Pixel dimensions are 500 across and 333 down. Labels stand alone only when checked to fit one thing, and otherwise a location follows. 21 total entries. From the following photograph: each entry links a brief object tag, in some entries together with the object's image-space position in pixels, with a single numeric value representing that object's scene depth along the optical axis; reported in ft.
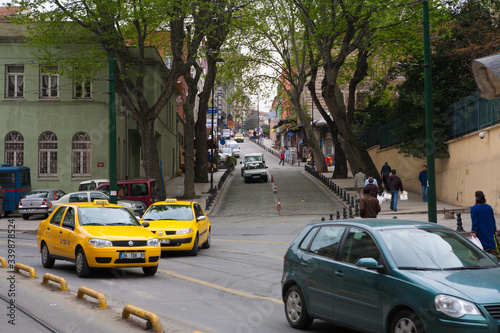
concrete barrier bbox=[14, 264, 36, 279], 41.78
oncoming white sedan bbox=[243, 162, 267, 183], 163.60
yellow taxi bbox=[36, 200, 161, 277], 41.57
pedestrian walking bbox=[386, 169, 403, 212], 88.53
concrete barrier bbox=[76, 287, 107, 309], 31.24
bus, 113.70
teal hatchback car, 19.66
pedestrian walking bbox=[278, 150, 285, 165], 244.61
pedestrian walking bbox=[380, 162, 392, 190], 113.39
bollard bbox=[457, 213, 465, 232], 62.08
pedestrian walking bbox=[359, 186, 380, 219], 51.34
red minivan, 99.14
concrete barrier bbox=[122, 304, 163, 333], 25.93
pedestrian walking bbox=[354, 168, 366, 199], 100.90
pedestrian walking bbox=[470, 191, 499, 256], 37.47
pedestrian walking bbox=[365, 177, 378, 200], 64.29
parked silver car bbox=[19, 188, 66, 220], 104.88
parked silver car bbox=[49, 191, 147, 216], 90.63
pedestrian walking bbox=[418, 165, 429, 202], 100.68
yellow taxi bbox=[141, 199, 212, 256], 56.44
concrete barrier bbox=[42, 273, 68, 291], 36.42
